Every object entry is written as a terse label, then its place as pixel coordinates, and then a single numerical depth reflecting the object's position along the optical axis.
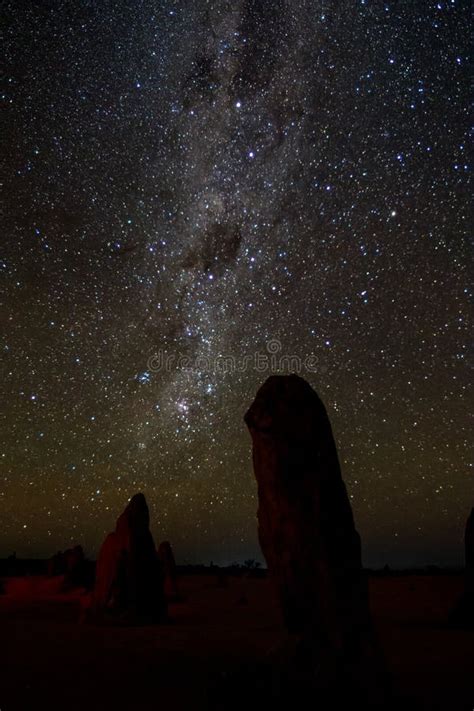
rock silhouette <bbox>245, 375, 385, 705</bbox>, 6.70
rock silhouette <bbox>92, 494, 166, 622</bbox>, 15.27
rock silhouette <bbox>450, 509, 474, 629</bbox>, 14.83
